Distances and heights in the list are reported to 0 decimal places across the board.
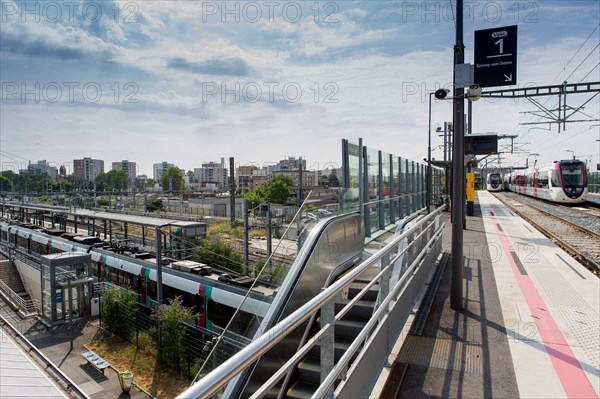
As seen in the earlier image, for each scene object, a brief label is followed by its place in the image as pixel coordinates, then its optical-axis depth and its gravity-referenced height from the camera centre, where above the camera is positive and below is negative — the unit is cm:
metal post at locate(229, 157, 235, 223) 2996 +76
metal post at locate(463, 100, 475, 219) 2193 -73
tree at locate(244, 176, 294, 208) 5869 -112
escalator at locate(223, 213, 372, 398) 411 -133
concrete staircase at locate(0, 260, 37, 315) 2645 -620
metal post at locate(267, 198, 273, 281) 1322 -148
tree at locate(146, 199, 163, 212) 3547 -182
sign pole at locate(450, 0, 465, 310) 634 +61
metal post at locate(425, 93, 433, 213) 2022 +69
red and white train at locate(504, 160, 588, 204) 2650 -1
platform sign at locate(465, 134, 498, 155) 1159 +113
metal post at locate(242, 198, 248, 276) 1372 -184
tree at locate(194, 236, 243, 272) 2125 -391
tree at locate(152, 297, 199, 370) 1316 -492
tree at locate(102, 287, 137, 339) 1655 -503
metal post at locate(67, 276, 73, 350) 1689 -546
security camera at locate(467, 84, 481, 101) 615 +138
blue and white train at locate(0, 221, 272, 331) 1279 -354
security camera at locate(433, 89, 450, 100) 637 +141
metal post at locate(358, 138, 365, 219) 874 +22
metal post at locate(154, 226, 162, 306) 1278 -266
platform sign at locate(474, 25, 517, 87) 889 +284
